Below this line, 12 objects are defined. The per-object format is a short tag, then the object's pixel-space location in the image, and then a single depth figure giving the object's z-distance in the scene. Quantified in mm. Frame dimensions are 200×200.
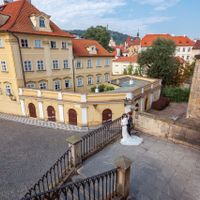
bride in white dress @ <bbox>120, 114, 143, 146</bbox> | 8062
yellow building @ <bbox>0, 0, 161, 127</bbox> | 16469
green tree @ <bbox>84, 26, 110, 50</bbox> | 39656
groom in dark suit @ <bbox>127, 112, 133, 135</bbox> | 8329
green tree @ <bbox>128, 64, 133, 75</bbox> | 42128
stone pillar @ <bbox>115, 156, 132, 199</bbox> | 4682
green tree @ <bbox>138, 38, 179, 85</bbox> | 28047
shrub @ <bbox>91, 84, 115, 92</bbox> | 22525
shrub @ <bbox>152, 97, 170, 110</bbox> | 22734
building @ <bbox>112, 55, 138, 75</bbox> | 43812
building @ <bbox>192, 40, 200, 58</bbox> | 48278
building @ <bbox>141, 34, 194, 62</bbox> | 56269
